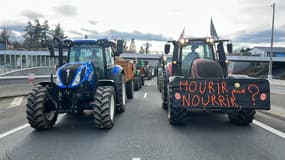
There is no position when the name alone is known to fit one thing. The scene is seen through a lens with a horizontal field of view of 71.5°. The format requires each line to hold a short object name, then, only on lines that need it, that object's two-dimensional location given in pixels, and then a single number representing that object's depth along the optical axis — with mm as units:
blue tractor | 4876
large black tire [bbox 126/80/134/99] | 10032
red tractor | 4761
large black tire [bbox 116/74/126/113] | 6593
